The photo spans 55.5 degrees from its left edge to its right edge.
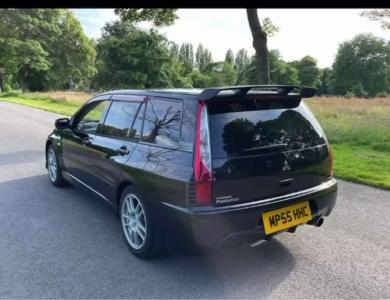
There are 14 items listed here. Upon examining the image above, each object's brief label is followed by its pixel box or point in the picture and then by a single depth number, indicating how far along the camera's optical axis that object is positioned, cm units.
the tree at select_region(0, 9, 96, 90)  4519
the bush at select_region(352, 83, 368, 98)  7050
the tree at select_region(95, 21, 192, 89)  5109
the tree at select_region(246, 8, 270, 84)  982
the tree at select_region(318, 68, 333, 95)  8000
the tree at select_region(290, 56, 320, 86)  8220
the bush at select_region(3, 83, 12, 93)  5479
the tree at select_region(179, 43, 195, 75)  11102
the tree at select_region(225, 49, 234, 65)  11991
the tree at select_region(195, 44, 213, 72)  11481
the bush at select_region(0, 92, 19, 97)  4220
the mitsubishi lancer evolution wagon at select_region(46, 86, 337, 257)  297
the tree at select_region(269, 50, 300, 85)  7081
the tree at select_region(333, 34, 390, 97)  7512
